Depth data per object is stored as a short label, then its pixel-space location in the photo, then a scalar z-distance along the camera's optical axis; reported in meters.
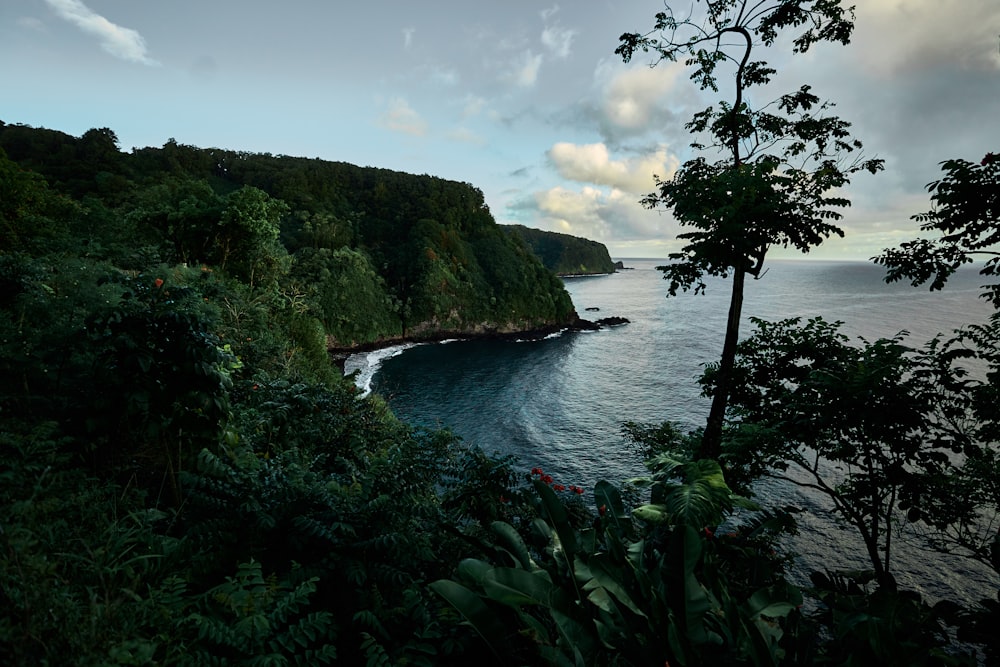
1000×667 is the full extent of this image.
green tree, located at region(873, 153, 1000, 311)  4.91
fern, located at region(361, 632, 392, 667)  2.46
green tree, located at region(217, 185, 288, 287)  17.06
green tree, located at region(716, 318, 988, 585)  5.07
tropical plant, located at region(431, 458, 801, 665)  2.51
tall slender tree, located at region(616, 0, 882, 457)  7.21
